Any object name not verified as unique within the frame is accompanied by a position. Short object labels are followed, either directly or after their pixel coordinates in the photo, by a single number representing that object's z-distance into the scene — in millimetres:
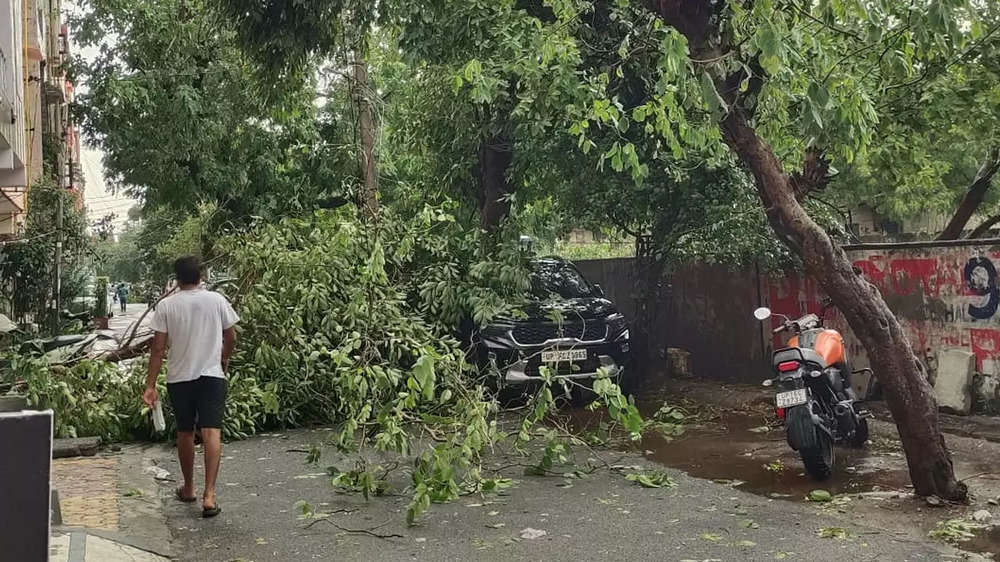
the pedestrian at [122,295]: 50875
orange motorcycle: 6602
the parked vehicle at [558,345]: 10219
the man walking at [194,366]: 6035
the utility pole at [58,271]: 18756
